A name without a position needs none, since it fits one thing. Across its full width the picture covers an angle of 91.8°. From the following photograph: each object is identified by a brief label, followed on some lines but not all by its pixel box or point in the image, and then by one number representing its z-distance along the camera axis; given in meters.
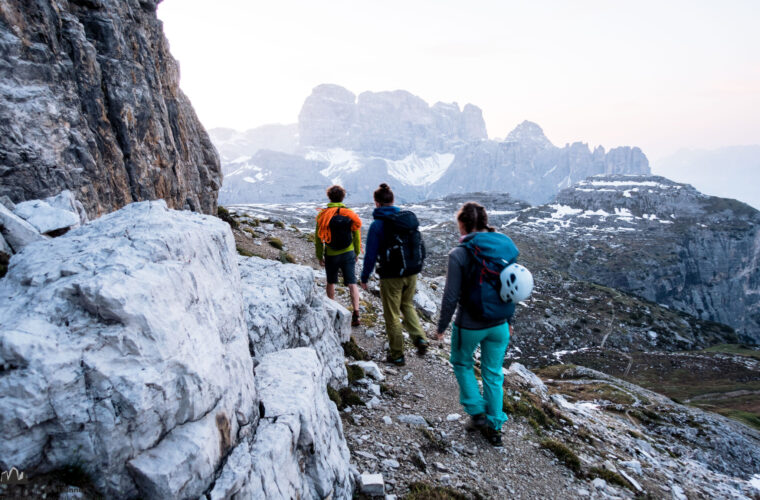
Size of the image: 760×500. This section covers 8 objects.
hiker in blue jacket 8.94
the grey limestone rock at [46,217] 5.56
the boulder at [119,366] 2.94
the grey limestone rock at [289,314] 7.01
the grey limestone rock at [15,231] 5.02
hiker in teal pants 6.72
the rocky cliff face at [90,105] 8.51
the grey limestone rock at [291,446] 3.88
